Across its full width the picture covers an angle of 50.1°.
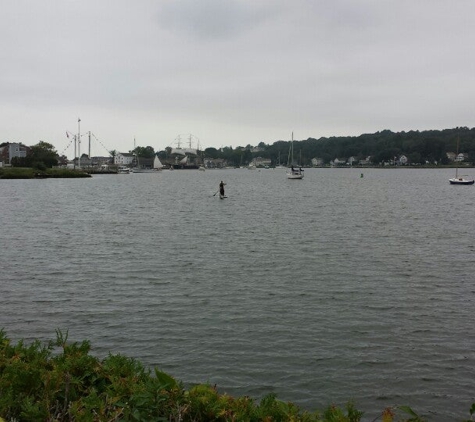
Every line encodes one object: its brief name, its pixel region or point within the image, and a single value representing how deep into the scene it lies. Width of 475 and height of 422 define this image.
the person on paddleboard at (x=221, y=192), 75.19
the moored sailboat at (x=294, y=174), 146.71
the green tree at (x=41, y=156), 169.20
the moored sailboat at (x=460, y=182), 118.51
